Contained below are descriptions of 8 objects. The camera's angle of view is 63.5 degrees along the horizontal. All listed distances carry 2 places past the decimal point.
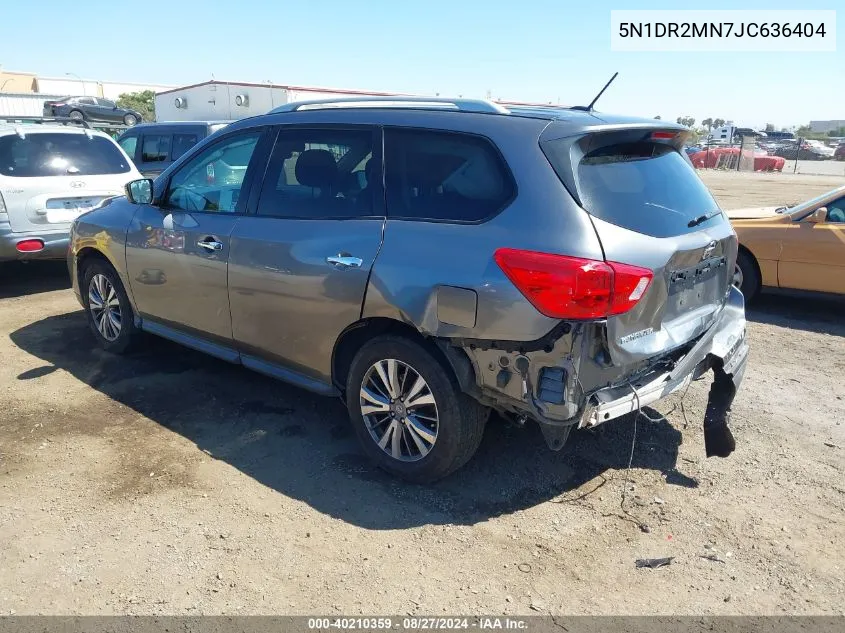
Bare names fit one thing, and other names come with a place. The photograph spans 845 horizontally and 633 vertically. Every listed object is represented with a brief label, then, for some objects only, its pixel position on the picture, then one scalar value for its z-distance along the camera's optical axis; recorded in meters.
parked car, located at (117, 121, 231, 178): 10.97
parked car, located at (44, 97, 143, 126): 27.56
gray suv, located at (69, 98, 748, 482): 3.04
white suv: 7.23
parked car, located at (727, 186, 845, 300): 6.75
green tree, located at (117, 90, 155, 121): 61.83
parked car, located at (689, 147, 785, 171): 37.62
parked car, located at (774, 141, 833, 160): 49.09
